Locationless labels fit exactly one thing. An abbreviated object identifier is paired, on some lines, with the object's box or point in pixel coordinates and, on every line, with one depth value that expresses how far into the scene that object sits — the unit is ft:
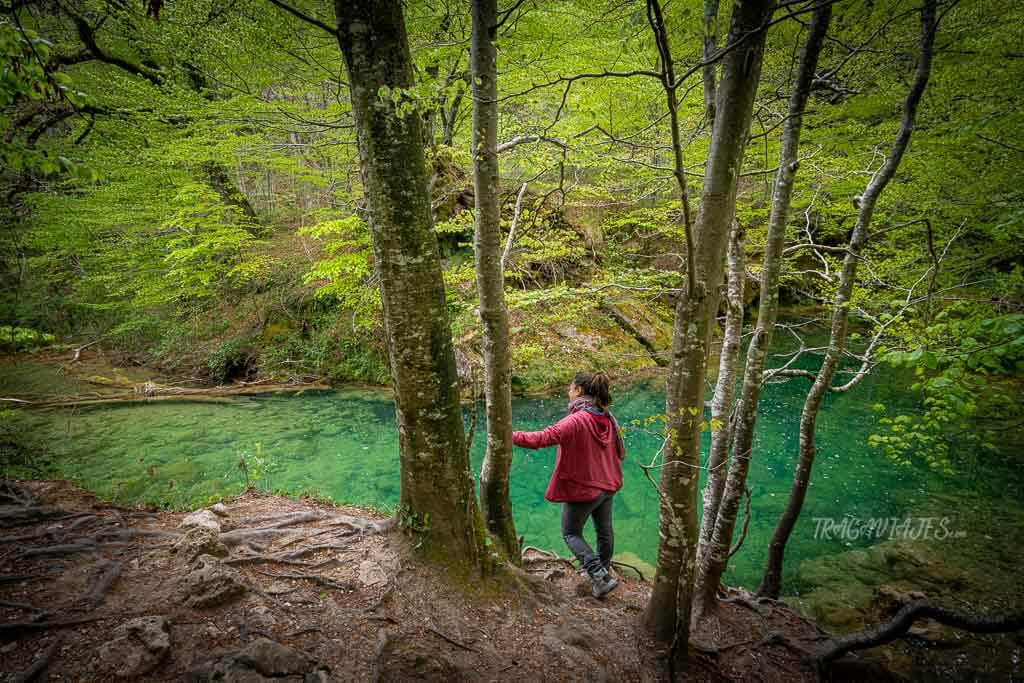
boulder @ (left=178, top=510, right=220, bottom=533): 12.30
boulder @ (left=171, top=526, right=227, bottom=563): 10.94
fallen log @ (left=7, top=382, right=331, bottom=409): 34.55
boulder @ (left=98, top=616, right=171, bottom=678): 7.29
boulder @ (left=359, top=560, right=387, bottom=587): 10.90
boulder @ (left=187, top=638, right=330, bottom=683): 7.28
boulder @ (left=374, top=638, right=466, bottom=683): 8.49
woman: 12.44
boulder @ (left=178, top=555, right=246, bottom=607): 9.29
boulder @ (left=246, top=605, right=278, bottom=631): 8.99
